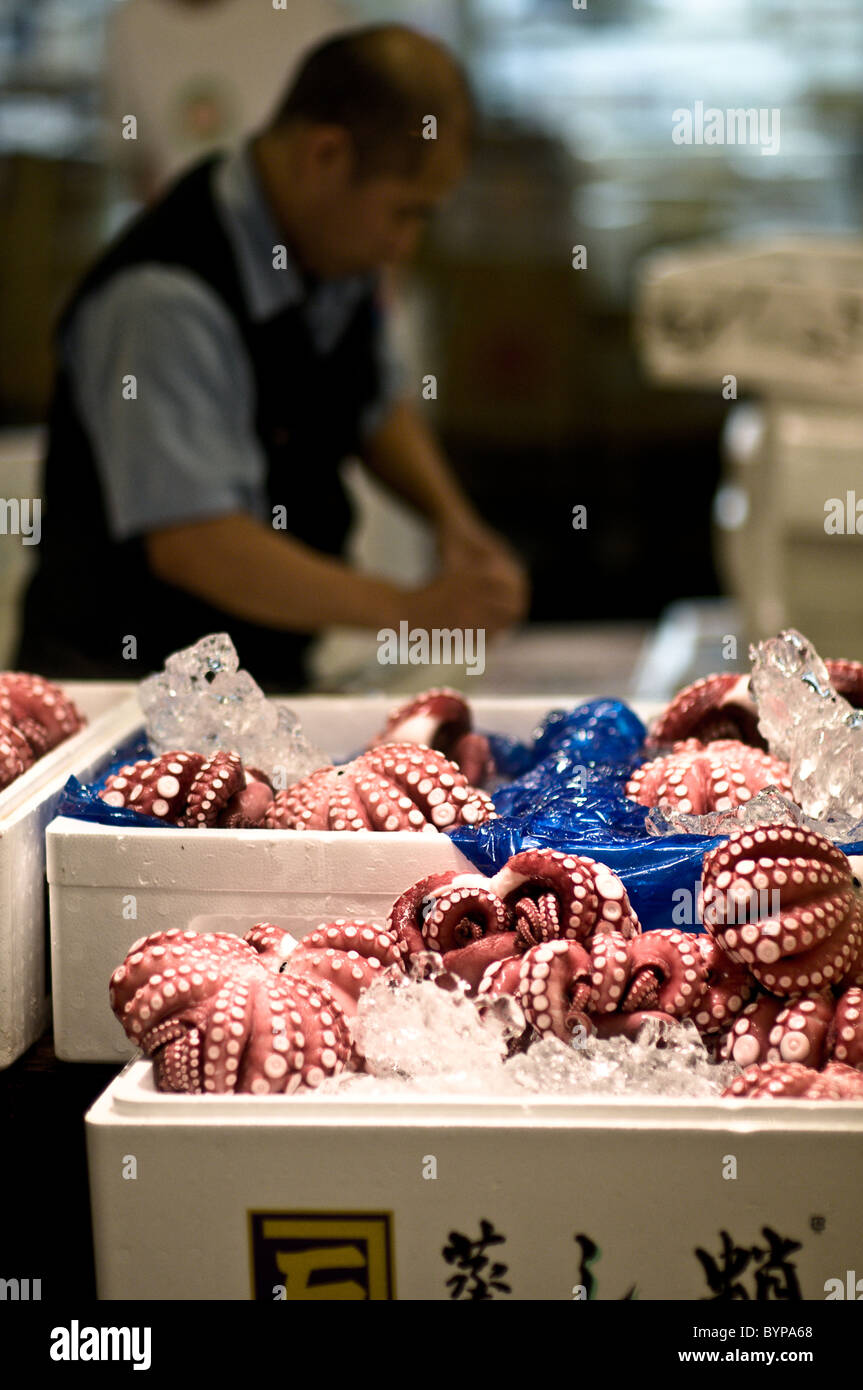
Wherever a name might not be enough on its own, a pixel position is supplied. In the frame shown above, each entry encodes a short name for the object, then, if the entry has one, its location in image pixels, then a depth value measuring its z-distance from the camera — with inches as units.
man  79.7
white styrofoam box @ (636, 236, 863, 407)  119.7
